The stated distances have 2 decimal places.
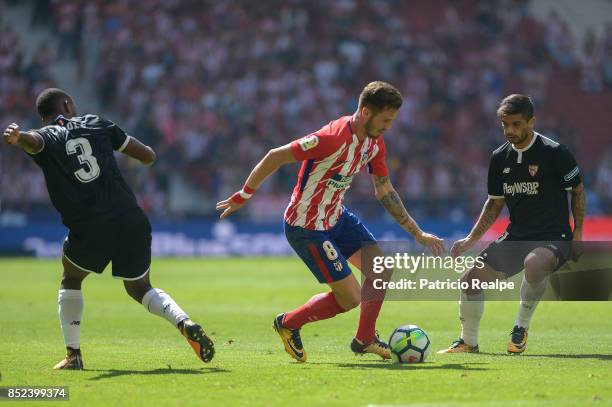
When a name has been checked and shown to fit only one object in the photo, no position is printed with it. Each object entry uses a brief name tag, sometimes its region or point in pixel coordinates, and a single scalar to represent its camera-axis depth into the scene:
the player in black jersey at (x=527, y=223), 20.08
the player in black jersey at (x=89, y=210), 18.02
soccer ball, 18.75
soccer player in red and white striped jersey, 17.95
